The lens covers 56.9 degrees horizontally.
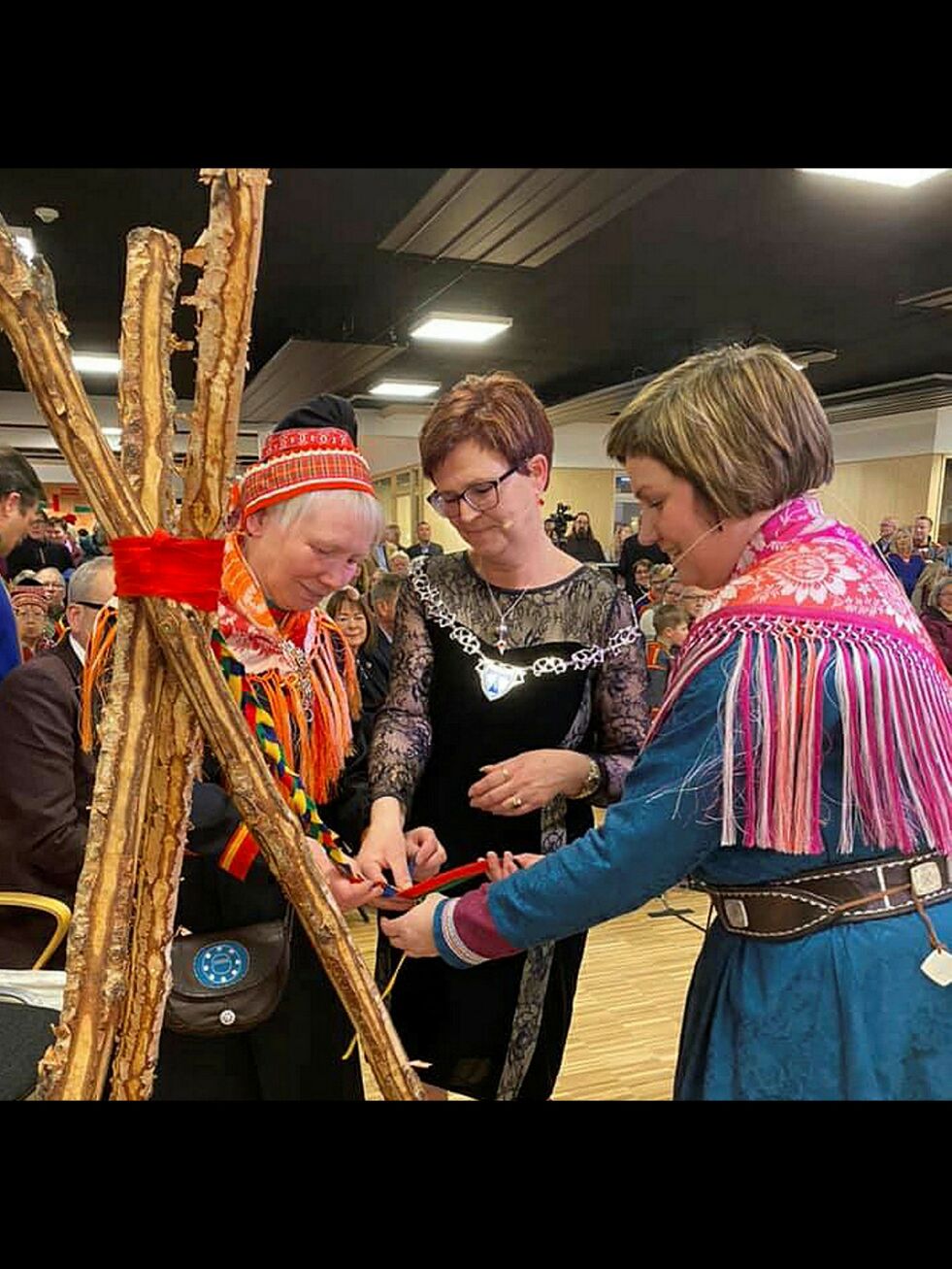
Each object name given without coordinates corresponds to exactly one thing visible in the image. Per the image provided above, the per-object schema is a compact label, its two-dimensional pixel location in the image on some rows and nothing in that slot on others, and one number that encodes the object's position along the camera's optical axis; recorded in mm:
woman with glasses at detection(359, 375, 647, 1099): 1084
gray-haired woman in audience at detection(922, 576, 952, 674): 3594
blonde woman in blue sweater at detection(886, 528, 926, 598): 5980
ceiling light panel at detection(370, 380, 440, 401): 7914
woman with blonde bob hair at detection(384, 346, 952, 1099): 724
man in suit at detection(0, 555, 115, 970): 1562
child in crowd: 3414
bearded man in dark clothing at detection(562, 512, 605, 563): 7460
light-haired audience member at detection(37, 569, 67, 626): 3055
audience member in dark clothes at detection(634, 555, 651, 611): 5220
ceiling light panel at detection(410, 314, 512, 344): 5734
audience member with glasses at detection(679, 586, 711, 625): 3447
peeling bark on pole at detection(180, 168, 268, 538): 583
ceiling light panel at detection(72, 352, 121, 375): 4871
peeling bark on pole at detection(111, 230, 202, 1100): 594
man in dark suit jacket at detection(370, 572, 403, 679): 3156
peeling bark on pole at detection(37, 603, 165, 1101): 554
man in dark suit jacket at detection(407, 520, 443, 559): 7234
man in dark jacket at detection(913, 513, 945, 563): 6551
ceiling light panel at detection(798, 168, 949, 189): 3162
